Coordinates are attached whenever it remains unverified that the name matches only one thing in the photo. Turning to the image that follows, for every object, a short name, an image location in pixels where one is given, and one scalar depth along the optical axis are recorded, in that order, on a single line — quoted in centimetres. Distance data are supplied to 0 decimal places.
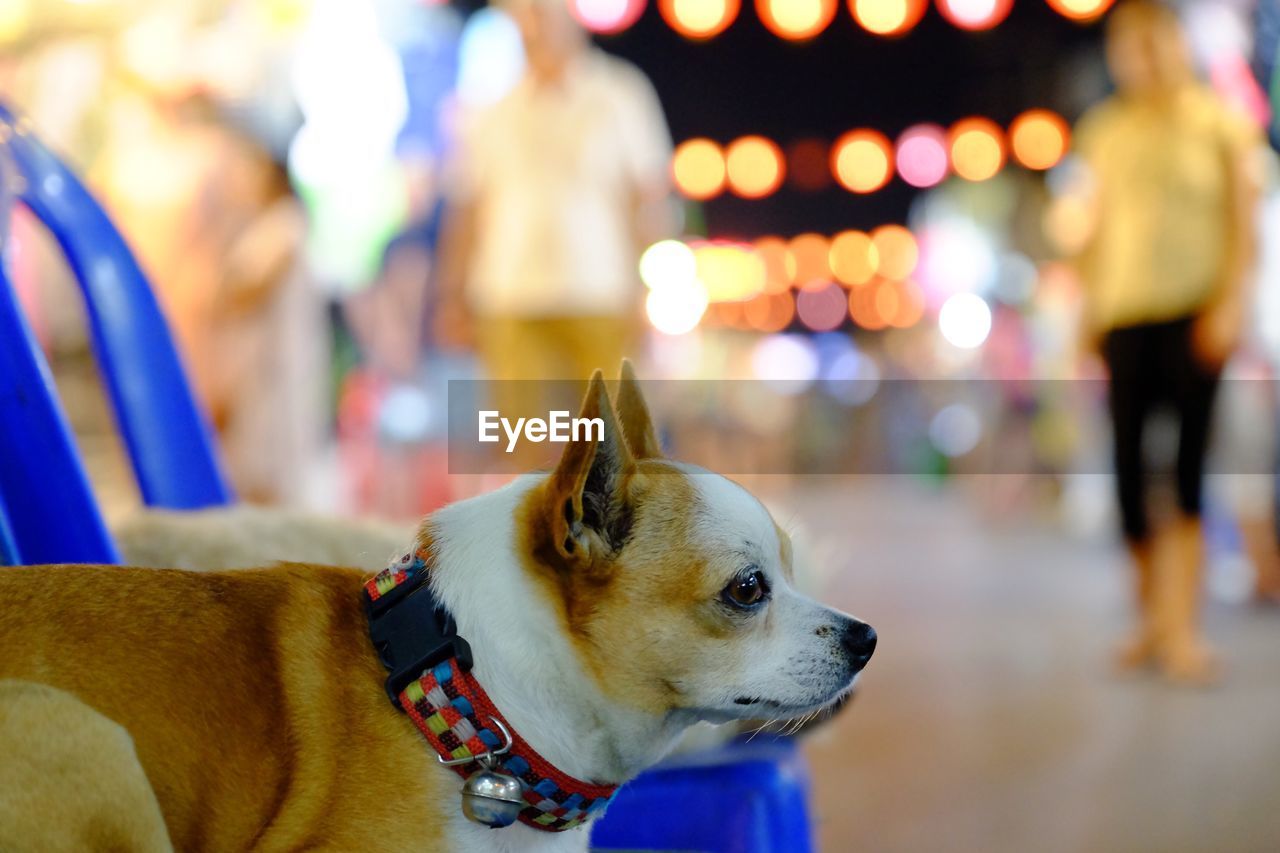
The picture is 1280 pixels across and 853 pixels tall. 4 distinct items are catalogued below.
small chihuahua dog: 90
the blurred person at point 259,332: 297
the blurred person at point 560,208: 326
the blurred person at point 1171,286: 363
